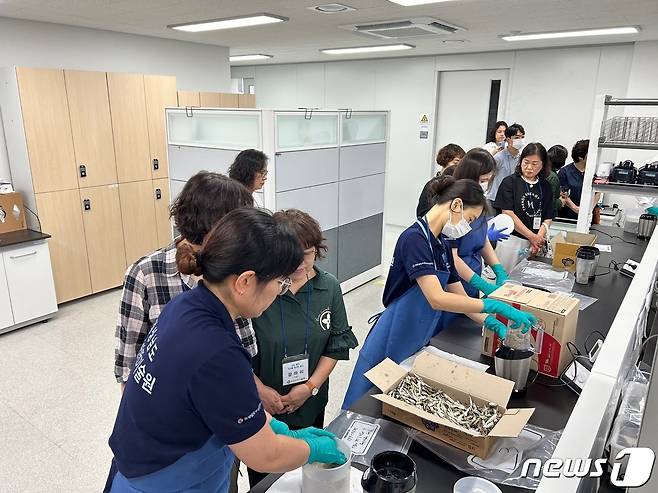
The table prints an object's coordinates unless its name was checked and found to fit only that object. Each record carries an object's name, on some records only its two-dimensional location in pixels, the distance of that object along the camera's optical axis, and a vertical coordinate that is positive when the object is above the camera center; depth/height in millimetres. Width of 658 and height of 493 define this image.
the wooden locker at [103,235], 4605 -1182
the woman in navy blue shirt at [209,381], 983 -542
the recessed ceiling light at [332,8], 3611 +782
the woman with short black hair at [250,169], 2947 -341
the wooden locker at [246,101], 6254 +144
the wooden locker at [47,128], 4047 -160
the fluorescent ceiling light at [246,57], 7261 +818
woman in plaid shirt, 1526 -508
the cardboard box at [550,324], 1727 -731
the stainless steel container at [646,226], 3688 -804
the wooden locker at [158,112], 4906 -14
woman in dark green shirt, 1696 -788
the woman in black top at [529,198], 3510 -593
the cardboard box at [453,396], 1274 -806
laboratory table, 1241 -897
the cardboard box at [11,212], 4051 -851
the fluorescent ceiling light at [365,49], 5981 +814
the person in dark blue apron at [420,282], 2023 -701
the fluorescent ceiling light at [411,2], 3405 +783
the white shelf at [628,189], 3320 -482
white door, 6595 +140
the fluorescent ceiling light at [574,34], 4680 +817
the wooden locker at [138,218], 4887 -1083
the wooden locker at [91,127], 4344 -154
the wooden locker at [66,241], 4324 -1173
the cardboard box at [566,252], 2869 -785
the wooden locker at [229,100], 5957 +142
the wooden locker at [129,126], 4641 -151
